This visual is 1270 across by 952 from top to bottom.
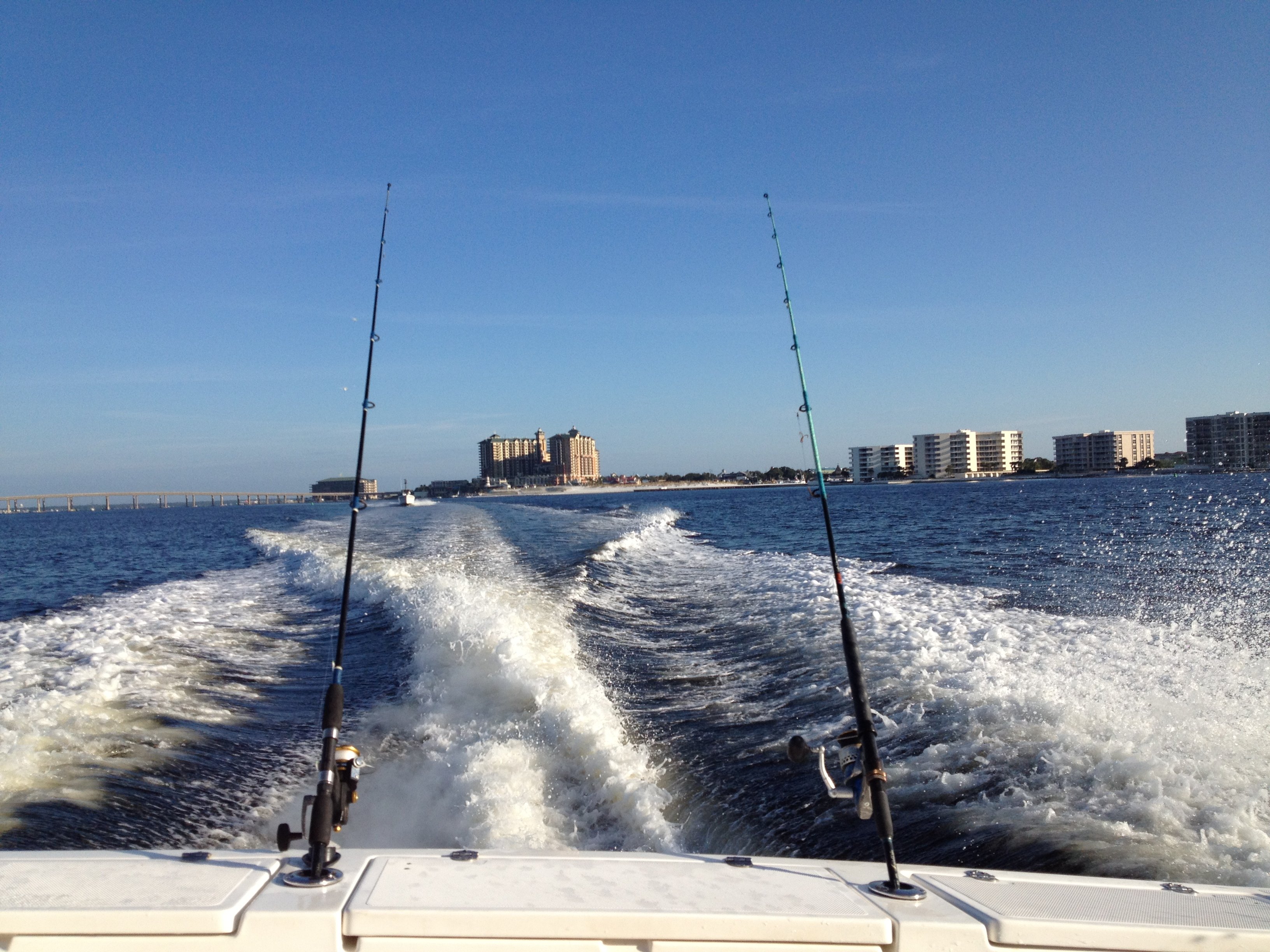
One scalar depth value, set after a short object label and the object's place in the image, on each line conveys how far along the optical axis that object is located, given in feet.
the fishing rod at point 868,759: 7.33
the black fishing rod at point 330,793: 7.40
